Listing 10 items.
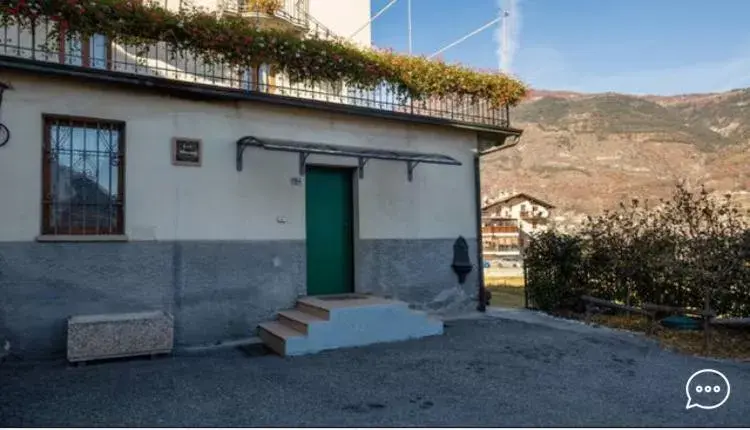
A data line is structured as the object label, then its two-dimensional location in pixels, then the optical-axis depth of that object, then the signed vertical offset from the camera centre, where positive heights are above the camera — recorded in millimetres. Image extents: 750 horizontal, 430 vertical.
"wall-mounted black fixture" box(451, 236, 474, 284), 9617 -540
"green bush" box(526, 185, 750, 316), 7859 -511
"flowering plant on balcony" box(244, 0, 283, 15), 13344 +6633
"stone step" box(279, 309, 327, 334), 6805 -1250
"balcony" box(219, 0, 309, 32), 13266 +6540
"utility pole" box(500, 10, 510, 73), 10539 +4475
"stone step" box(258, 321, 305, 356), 6557 -1430
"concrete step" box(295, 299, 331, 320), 7020 -1152
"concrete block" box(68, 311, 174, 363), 5855 -1245
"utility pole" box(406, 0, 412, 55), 12609 +6132
